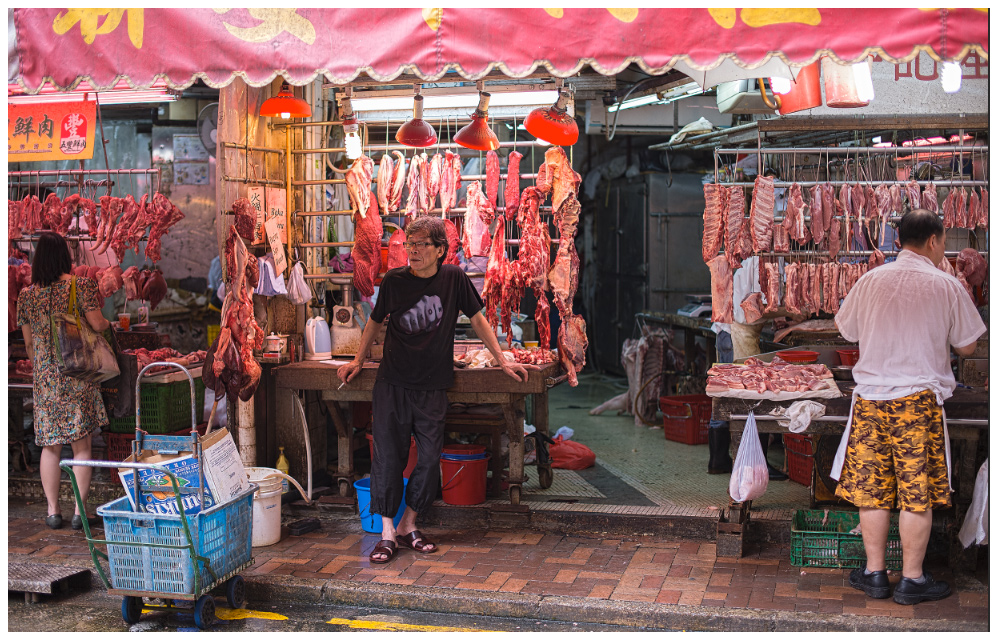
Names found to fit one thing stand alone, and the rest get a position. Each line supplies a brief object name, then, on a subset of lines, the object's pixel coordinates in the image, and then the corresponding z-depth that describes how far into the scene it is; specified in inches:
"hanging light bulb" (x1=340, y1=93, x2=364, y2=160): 286.2
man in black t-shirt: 245.1
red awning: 177.8
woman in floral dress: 265.7
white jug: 290.8
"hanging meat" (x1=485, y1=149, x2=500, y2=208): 280.7
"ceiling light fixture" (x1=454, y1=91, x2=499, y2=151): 270.2
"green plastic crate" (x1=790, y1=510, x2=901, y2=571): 228.4
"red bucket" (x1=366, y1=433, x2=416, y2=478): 273.6
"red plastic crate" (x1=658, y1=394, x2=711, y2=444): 374.0
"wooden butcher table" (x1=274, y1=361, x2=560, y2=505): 261.0
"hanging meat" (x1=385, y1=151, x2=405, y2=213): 290.2
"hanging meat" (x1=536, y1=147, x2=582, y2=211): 276.4
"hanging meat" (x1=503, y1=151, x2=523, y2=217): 285.6
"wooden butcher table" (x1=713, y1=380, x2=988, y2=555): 226.5
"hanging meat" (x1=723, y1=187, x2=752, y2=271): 275.9
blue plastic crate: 195.9
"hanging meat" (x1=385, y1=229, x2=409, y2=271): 289.3
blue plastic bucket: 265.1
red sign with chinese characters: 296.2
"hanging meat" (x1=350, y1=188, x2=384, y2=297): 287.6
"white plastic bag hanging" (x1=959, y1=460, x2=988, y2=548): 211.8
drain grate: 223.5
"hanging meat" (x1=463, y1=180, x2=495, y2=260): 287.6
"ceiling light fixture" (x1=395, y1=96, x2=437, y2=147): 277.0
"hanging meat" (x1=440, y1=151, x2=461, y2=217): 287.0
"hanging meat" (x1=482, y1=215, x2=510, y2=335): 280.7
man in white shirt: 204.5
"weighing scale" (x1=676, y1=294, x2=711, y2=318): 415.2
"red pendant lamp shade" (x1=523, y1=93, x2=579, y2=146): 262.1
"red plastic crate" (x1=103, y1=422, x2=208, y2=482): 299.9
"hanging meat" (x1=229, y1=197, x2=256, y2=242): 265.3
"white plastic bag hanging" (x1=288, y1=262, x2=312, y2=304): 289.0
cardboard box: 200.7
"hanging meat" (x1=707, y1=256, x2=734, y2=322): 280.2
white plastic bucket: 249.3
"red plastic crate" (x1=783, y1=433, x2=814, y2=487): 300.7
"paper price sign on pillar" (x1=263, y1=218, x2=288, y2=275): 281.5
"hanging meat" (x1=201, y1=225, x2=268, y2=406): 260.1
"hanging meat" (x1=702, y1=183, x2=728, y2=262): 277.4
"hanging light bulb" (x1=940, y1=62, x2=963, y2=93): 254.7
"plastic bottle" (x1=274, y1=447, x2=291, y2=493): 287.4
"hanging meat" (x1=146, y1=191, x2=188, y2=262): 323.9
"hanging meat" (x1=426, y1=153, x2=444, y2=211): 287.0
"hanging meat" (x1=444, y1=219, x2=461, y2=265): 288.0
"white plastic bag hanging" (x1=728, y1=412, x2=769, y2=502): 231.0
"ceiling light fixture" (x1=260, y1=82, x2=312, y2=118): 265.4
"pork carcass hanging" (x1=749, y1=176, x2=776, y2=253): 273.0
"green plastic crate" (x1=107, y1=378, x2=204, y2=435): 295.3
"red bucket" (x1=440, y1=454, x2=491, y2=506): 268.5
